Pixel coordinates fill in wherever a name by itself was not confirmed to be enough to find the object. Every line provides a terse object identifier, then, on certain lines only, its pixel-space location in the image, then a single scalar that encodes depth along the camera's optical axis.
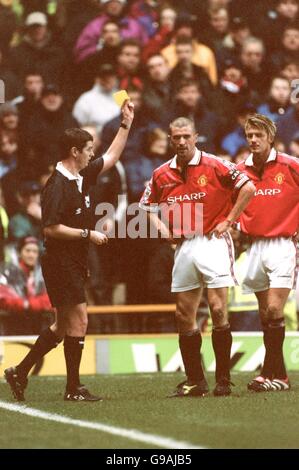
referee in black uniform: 16.50
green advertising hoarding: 23.52
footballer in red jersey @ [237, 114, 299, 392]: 18.34
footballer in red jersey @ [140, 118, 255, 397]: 17.30
